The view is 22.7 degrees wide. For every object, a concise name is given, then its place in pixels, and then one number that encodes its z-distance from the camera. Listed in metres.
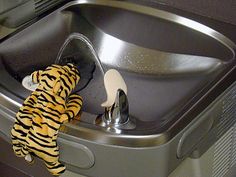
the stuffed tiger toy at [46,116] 1.06
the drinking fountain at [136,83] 1.07
